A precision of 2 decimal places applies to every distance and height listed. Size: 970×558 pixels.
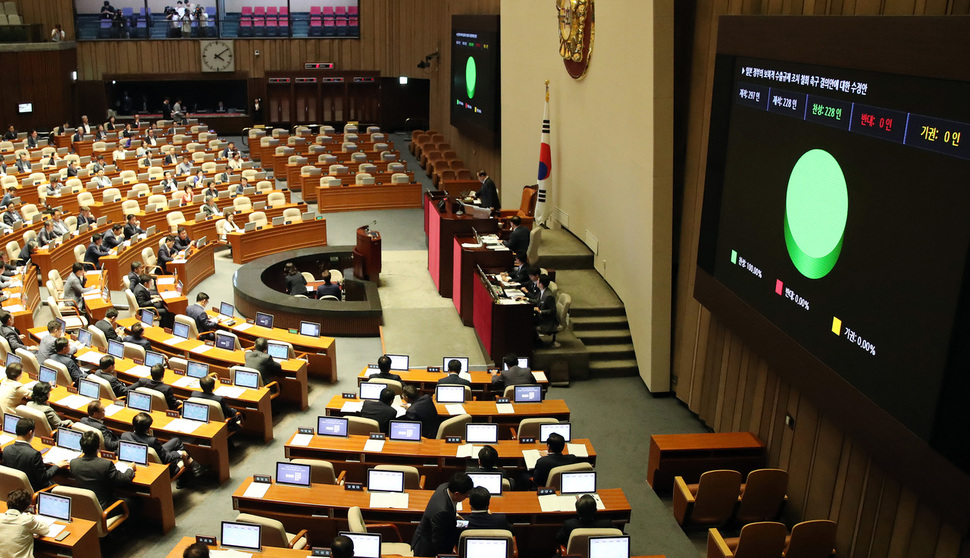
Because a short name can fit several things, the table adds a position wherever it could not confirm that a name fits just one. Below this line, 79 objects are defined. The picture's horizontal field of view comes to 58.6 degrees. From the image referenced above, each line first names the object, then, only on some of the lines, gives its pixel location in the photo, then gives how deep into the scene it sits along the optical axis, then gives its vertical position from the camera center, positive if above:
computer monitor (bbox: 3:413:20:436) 8.36 -3.75
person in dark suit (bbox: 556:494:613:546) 6.64 -3.65
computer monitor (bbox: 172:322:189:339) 11.46 -3.91
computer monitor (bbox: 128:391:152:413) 9.12 -3.84
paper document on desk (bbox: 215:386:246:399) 9.69 -3.99
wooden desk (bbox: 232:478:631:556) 7.18 -3.88
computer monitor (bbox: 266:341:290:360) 10.94 -3.95
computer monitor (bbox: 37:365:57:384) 9.76 -3.85
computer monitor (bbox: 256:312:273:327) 12.05 -3.95
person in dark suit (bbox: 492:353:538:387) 9.87 -3.79
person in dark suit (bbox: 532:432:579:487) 7.72 -3.70
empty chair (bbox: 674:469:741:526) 7.96 -4.17
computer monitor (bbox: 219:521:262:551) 6.45 -3.66
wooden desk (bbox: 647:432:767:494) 8.79 -4.14
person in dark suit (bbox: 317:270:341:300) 14.13 -4.11
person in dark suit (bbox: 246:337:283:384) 10.42 -3.92
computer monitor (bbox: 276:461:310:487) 7.46 -3.72
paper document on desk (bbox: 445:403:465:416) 9.20 -3.91
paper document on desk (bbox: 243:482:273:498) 7.31 -3.82
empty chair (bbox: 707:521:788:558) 6.96 -3.96
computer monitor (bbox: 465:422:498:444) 8.41 -3.77
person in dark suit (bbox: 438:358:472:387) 9.66 -3.74
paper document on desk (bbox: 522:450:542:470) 8.00 -3.84
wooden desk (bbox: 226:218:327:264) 16.81 -4.13
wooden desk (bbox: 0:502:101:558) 6.76 -3.96
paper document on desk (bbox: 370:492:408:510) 7.18 -3.80
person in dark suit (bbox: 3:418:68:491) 7.52 -3.68
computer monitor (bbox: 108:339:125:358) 10.70 -3.89
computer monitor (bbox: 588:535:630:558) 6.36 -3.63
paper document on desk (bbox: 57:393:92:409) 9.24 -3.94
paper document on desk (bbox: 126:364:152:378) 10.14 -3.95
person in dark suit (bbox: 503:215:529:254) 13.12 -3.08
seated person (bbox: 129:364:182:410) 9.27 -3.77
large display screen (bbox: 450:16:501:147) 19.45 -1.07
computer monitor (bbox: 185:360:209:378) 10.02 -3.86
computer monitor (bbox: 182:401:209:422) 8.95 -3.86
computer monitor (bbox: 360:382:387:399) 9.31 -3.76
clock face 31.00 -1.07
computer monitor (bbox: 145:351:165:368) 10.36 -3.86
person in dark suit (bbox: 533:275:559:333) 11.41 -3.58
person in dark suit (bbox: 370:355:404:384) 9.56 -3.64
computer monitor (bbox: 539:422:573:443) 8.43 -3.74
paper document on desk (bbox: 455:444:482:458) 8.18 -3.85
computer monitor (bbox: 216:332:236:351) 11.17 -3.94
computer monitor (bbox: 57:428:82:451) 8.09 -3.76
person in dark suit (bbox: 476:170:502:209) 16.27 -2.97
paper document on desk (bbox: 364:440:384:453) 8.23 -3.85
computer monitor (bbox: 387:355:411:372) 10.49 -3.90
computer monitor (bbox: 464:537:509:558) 6.20 -3.58
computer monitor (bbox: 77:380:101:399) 9.38 -3.84
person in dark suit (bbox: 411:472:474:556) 6.39 -3.50
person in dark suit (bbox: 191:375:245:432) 9.17 -3.90
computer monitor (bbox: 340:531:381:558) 6.27 -3.61
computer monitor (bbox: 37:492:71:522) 7.00 -3.77
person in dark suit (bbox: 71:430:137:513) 7.47 -3.75
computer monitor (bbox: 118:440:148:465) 7.94 -3.80
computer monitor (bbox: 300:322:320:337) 11.91 -4.01
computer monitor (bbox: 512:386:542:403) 9.56 -3.87
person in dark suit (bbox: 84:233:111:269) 14.84 -3.81
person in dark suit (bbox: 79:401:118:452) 8.20 -3.76
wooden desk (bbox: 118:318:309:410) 10.63 -4.08
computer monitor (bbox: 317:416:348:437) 8.45 -3.76
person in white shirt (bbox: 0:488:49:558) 6.46 -3.66
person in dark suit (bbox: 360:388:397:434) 8.76 -3.74
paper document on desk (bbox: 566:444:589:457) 8.23 -3.86
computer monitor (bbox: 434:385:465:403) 9.43 -3.82
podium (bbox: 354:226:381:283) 14.95 -3.81
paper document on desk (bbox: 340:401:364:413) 9.16 -3.90
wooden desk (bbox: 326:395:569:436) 9.19 -3.93
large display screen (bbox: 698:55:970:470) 5.73 -1.38
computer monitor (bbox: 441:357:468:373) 10.21 -3.87
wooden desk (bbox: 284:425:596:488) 8.16 -3.91
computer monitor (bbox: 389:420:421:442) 8.44 -3.78
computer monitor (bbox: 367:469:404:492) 7.38 -3.72
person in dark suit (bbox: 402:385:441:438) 8.73 -3.74
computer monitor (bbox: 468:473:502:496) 7.29 -3.66
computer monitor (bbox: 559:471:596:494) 7.41 -3.73
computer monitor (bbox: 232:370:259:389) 10.00 -3.93
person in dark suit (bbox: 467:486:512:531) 6.46 -3.55
